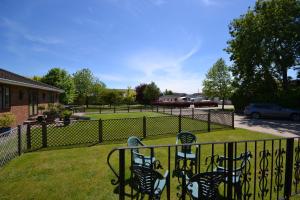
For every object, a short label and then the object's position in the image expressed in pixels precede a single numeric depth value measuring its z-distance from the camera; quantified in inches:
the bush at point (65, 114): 462.1
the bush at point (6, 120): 310.5
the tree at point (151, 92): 1340.6
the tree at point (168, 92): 2292.6
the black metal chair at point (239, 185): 107.9
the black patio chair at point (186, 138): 189.6
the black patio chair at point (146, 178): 96.4
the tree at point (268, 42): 600.3
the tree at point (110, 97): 1155.2
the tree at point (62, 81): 970.7
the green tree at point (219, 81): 940.4
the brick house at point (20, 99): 351.9
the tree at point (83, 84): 1295.2
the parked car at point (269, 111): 533.6
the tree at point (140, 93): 1405.7
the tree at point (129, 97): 1311.0
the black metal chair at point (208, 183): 91.1
